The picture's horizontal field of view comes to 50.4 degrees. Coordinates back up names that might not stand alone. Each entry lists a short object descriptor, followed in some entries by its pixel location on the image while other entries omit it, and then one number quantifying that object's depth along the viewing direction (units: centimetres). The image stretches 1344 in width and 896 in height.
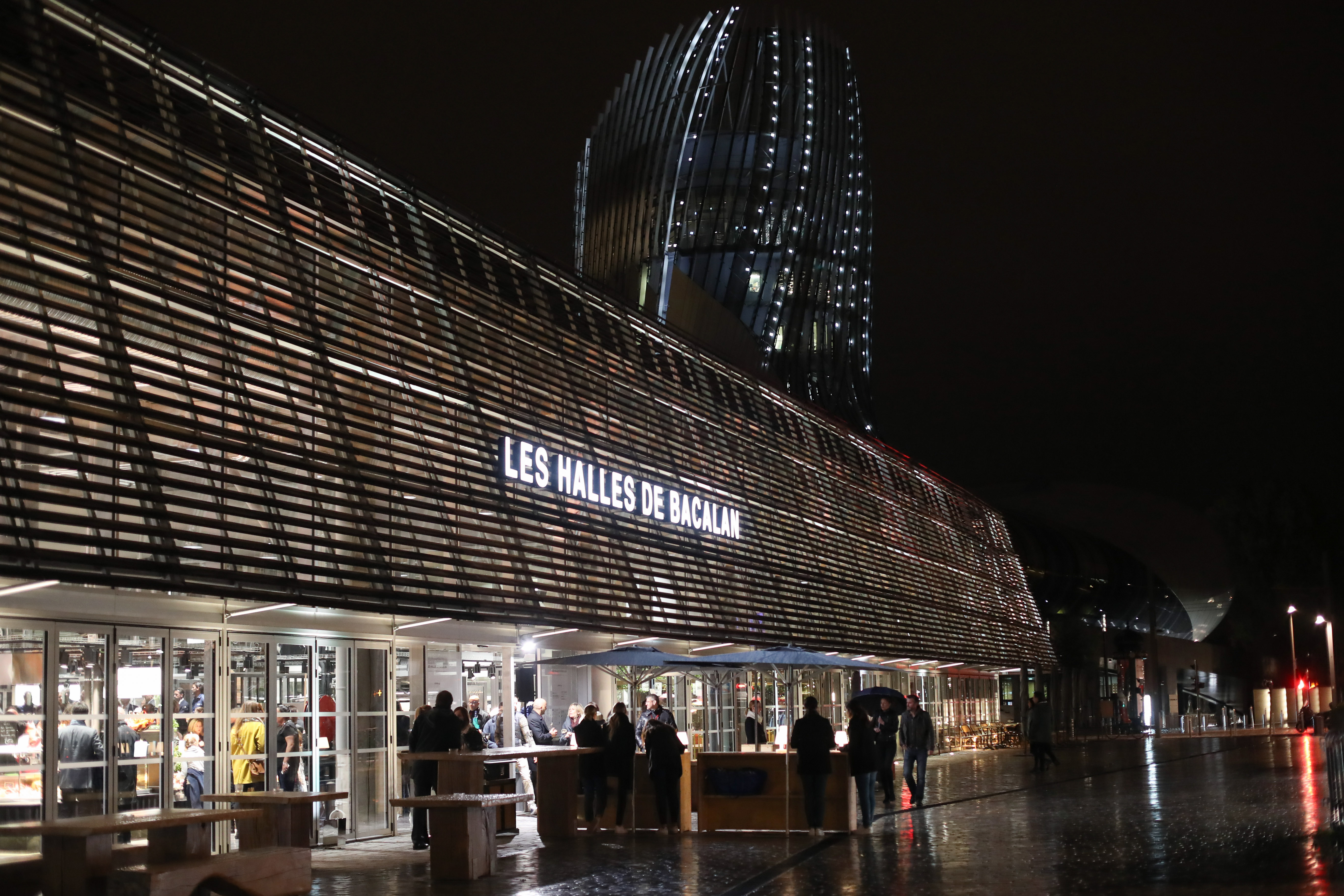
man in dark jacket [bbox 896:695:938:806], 2258
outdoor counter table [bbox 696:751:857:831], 1823
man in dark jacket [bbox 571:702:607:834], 1808
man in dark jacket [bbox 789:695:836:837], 1752
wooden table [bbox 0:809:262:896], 959
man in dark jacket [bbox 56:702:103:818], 1200
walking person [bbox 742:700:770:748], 2447
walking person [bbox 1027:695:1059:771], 3080
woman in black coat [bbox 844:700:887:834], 1869
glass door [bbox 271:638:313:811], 1502
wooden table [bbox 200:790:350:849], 1275
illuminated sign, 1797
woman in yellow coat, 1441
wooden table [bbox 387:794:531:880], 1311
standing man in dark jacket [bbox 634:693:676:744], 1959
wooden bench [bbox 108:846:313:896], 998
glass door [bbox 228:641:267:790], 1442
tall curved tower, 6888
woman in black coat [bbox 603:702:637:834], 1802
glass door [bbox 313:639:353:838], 1562
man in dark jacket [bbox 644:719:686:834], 1791
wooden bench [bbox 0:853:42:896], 993
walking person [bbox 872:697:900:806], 2239
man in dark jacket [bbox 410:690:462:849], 1557
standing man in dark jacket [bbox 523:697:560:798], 1964
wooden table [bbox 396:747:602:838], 1706
